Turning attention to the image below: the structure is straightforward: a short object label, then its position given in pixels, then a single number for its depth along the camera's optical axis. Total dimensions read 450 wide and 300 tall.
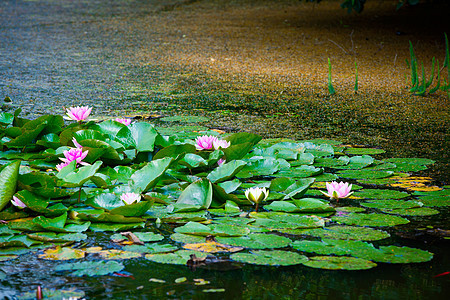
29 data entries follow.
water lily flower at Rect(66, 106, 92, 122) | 7.02
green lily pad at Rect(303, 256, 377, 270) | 5.73
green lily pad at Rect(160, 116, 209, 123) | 7.60
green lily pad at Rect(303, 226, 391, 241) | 5.94
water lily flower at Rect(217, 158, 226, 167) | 6.68
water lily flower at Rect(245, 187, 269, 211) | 6.18
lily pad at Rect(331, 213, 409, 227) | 6.08
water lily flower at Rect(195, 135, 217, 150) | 6.74
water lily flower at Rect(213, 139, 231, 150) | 6.71
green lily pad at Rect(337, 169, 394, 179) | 6.63
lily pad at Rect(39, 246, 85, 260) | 5.77
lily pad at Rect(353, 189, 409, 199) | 6.36
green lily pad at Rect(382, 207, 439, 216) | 6.16
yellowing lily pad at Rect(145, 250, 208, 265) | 5.76
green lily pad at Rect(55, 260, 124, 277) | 5.67
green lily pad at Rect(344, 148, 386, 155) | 6.99
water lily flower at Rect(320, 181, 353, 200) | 6.27
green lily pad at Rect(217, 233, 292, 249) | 5.87
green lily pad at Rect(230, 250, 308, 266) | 5.76
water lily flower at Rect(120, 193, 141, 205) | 6.10
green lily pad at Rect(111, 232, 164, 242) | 5.91
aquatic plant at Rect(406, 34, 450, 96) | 9.09
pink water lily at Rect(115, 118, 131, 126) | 6.98
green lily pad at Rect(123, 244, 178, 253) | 5.83
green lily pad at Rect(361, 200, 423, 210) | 6.24
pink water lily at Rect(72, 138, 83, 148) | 6.62
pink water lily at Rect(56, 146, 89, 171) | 6.47
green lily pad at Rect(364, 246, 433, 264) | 5.78
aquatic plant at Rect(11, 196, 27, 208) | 6.08
